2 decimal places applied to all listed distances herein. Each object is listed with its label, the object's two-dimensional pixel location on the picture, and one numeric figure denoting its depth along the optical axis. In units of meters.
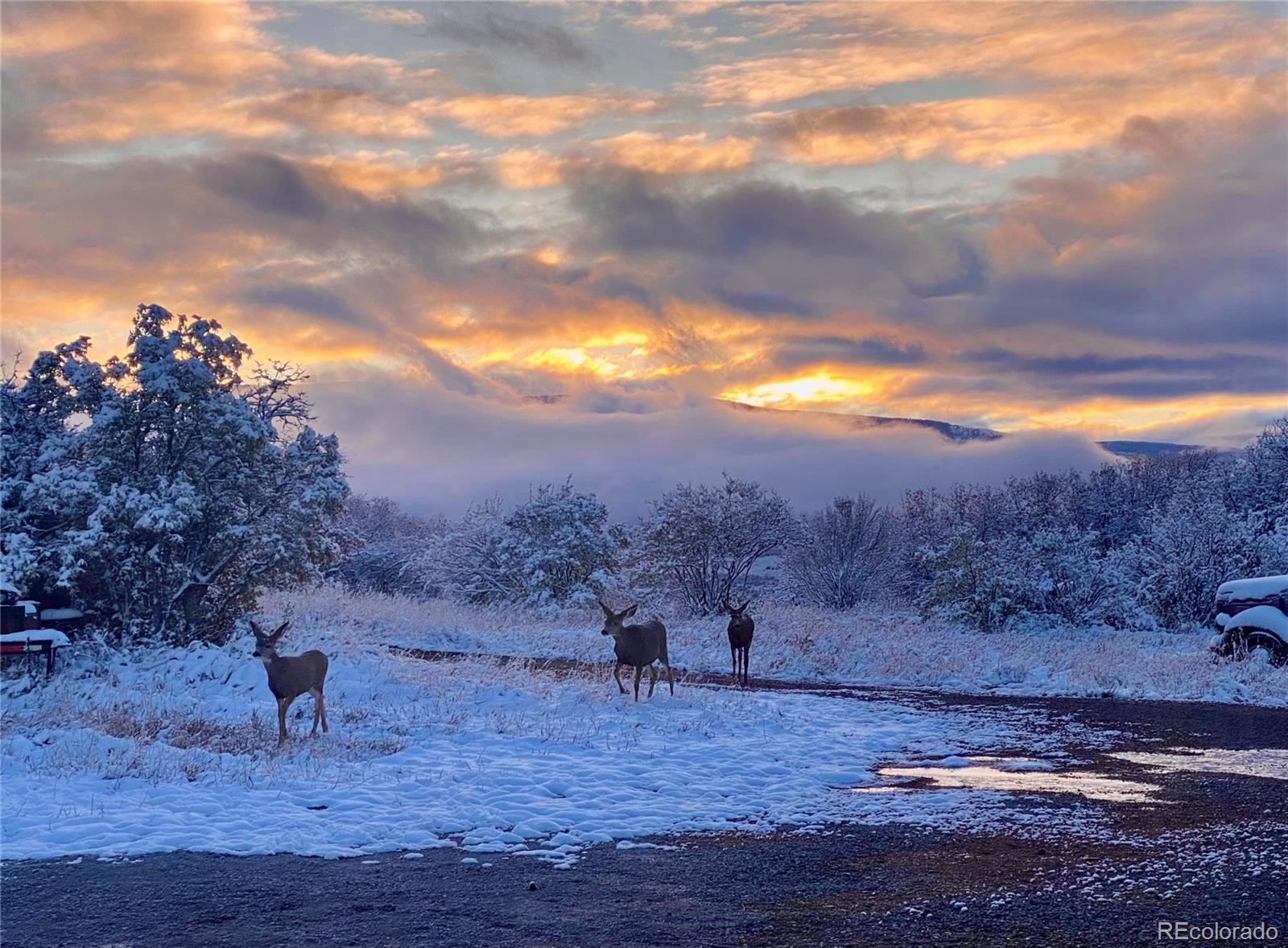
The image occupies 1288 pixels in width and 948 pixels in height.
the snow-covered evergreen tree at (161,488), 23.33
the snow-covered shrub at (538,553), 46.09
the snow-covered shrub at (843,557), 54.59
